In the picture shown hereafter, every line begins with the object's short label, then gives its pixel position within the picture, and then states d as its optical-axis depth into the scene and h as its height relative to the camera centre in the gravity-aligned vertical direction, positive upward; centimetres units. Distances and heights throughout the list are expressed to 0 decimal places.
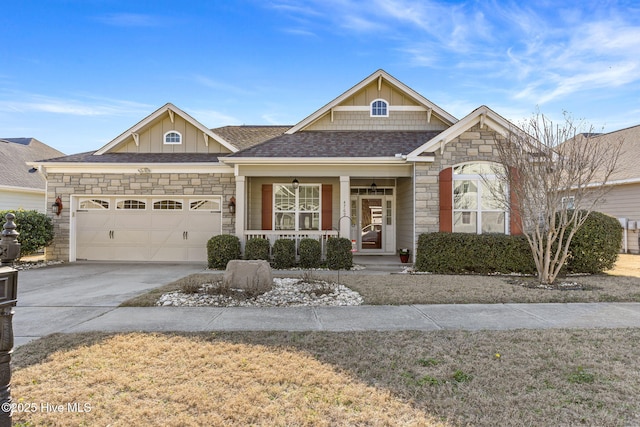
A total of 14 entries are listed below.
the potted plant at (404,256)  1151 -105
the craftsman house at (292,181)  1071 +132
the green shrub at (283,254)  1061 -93
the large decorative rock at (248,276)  736 -109
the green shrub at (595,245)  959 -58
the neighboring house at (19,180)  1639 +188
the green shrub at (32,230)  1127 -28
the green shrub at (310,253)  1062 -90
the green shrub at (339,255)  1053 -94
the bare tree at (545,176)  826 +107
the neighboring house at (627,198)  1488 +103
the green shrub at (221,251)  1057 -84
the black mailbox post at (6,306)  221 -51
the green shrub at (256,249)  1059 -78
